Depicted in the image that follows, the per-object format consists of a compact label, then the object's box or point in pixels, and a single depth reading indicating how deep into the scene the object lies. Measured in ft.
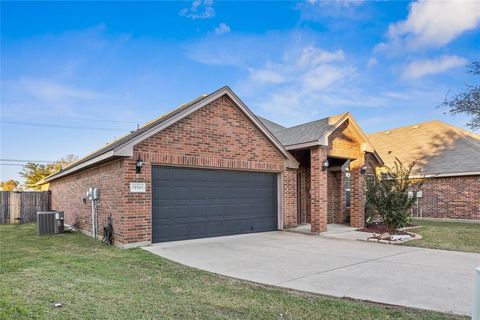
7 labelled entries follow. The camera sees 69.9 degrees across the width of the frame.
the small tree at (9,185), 132.77
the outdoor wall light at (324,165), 40.06
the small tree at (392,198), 37.06
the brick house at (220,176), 31.73
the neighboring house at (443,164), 56.75
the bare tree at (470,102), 48.44
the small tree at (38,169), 119.03
